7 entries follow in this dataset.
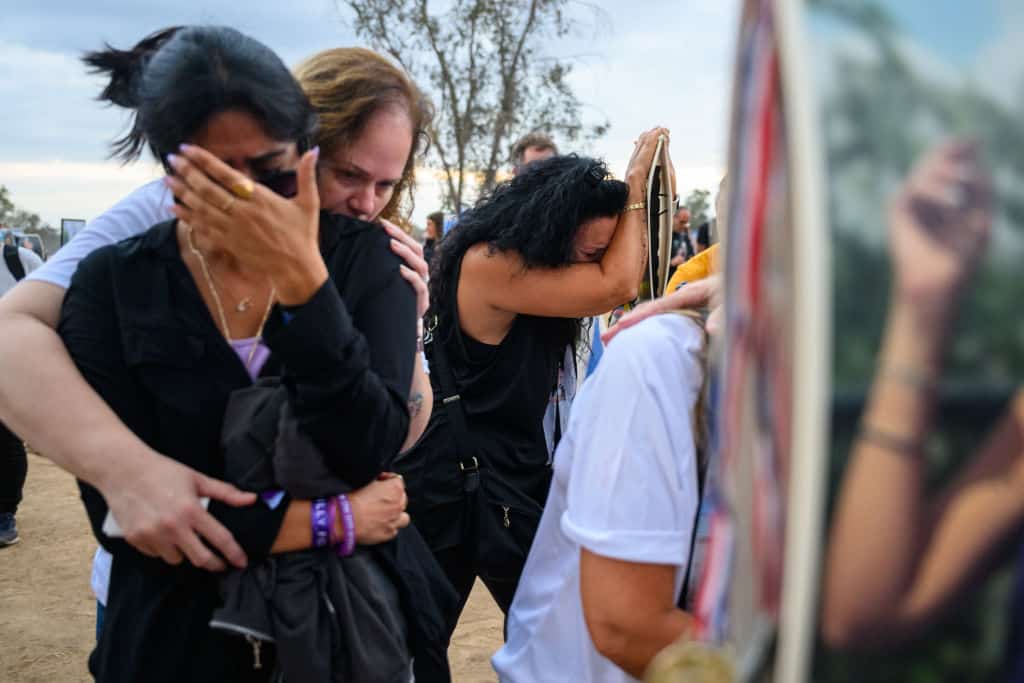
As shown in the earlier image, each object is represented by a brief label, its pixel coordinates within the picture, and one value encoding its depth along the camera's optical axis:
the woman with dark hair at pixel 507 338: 2.43
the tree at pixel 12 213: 49.97
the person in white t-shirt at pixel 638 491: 1.23
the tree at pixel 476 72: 17.73
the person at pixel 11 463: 5.13
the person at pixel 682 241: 12.35
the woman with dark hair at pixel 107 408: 1.34
